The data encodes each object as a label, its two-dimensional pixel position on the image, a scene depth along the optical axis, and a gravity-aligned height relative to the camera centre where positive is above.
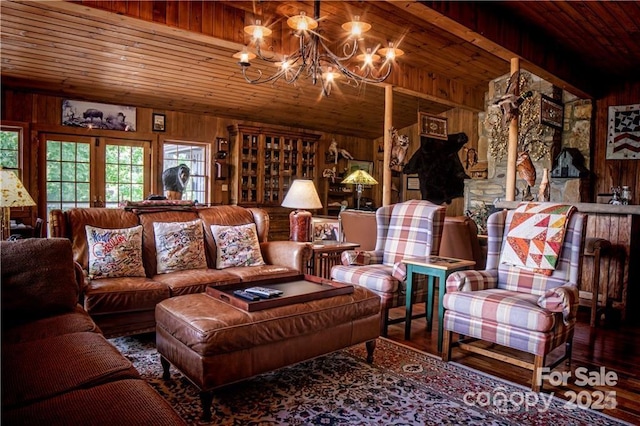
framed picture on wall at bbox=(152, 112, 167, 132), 6.25 +0.96
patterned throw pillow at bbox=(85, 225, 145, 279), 3.09 -0.50
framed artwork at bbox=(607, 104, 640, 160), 6.19 +1.01
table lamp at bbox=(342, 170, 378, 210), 6.68 +0.23
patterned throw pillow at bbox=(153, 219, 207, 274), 3.42 -0.48
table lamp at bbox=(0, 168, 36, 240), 2.76 -0.07
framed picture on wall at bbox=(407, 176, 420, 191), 8.88 +0.25
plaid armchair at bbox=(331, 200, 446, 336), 3.32 -0.50
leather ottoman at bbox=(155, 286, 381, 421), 2.05 -0.76
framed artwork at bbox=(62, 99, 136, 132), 5.54 +0.94
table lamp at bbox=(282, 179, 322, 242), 3.97 -0.12
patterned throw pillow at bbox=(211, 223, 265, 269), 3.70 -0.50
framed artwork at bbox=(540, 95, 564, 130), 5.93 +1.27
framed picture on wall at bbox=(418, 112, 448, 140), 5.91 +0.99
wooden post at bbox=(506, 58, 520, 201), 4.88 +0.39
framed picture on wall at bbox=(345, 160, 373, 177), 8.60 +0.56
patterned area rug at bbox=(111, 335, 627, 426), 2.11 -1.10
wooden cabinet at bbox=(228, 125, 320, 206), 6.95 +0.49
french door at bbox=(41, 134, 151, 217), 5.49 +0.20
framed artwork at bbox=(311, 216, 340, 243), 5.77 -0.51
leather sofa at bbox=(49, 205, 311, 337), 2.84 -0.65
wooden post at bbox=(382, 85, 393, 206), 5.70 +0.77
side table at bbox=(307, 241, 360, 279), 4.08 -0.65
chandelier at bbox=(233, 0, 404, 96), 2.88 +1.08
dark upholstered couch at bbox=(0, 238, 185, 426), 1.22 -0.64
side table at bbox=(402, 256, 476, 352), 3.03 -0.55
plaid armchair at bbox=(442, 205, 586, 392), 2.43 -0.64
